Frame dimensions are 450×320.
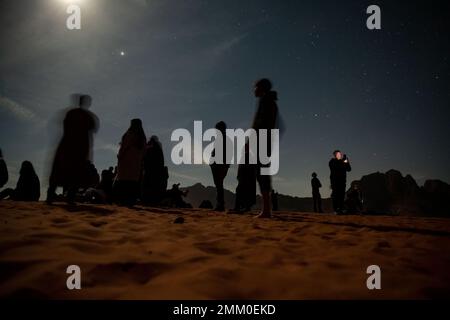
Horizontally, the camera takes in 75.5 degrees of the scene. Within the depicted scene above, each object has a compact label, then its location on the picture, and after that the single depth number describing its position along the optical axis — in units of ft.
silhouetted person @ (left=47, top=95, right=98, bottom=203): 20.62
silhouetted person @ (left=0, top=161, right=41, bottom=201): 28.07
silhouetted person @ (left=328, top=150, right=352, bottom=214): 32.32
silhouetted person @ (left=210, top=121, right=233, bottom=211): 26.71
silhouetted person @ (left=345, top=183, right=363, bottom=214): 40.65
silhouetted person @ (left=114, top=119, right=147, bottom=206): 24.57
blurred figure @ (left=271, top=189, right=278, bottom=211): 53.50
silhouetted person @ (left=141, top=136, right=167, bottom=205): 30.42
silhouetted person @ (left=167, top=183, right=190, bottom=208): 38.99
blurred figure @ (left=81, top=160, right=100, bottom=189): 21.56
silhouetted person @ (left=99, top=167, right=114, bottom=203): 34.39
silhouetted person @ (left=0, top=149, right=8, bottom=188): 26.45
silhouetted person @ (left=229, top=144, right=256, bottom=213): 25.41
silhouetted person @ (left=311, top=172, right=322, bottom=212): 48.08
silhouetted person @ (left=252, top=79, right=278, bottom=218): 17.90
